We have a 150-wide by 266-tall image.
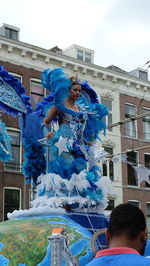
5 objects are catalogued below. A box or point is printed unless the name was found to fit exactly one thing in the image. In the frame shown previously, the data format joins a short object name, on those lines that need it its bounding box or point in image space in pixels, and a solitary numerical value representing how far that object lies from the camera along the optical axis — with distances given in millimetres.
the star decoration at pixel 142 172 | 10895
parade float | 7262
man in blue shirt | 2604
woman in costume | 8469
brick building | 23250
